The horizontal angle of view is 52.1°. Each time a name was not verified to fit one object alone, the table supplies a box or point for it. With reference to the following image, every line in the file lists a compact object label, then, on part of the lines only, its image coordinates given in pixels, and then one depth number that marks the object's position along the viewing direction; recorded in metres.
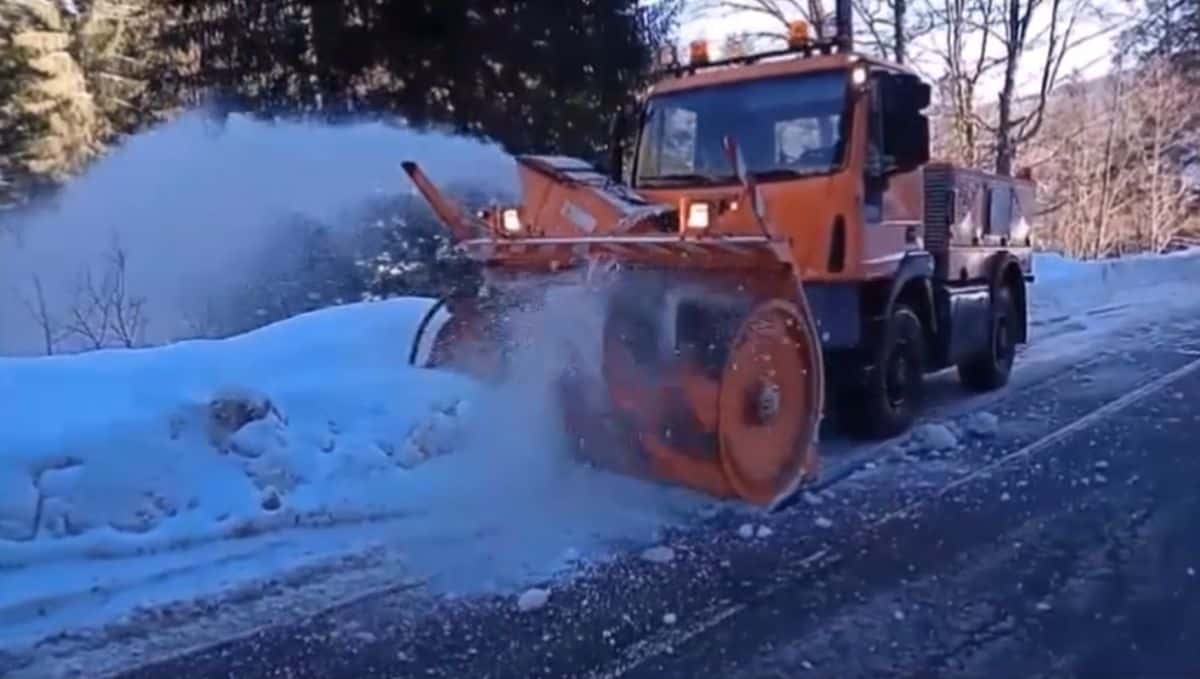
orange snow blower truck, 6.03
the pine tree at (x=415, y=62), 13.05
